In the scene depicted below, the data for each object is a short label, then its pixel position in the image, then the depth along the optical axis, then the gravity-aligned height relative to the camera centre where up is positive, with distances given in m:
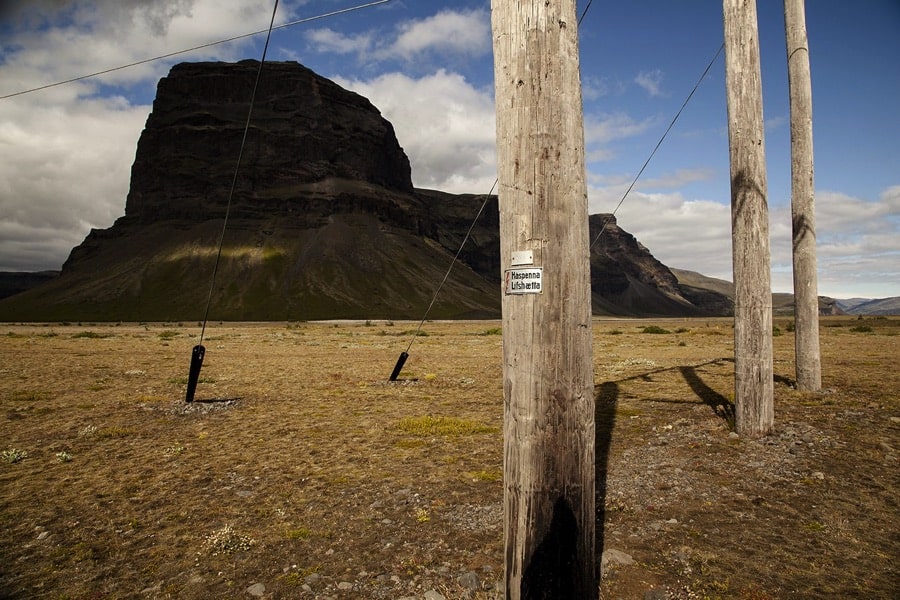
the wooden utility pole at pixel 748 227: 8.23 +1.43
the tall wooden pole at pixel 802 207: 11.16 +2.38
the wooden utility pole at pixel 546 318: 3.06 -0.05
